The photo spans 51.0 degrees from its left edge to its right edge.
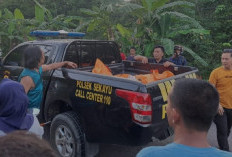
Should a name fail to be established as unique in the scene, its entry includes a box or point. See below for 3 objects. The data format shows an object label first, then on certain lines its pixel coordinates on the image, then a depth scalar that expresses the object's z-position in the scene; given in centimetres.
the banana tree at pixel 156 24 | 864
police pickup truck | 298
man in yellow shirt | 379
